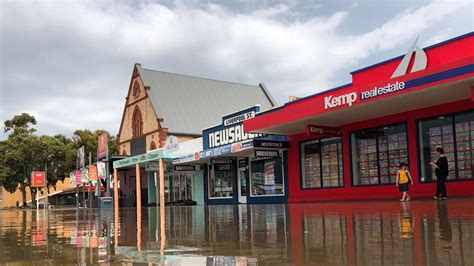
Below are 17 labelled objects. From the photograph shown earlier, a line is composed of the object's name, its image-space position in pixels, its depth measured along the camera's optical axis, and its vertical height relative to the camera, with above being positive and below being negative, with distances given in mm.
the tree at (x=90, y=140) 60625 +4711
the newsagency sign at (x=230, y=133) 24916 +2247
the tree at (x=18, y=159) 57469 +2456
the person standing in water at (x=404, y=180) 15416 -471
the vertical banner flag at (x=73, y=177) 43719 +29
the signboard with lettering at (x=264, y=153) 22797 +838
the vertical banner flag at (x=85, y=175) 38438 +162
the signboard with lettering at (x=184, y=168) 30797 +356
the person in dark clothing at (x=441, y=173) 14398 -259
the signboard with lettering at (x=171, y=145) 19750 +1190
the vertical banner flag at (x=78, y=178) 40491 -74
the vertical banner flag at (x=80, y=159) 43125 +1696
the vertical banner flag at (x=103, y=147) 37656 +2425
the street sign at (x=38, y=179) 50906 -43
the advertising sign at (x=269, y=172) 25422 -112
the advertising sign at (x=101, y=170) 40531 +565
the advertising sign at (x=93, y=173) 35656 +309
